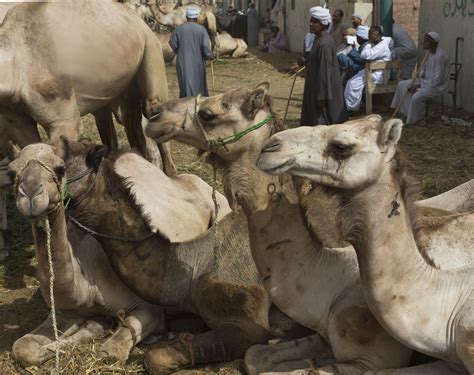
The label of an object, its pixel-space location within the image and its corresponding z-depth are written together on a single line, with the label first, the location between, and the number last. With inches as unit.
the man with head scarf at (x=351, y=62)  560.1
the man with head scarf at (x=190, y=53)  470.6
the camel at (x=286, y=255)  155.2
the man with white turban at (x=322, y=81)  411.8
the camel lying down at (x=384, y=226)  136.7
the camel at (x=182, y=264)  181.3
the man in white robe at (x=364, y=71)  544.3
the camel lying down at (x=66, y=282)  162.7
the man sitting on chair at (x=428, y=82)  500.7
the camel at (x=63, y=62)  257.0
